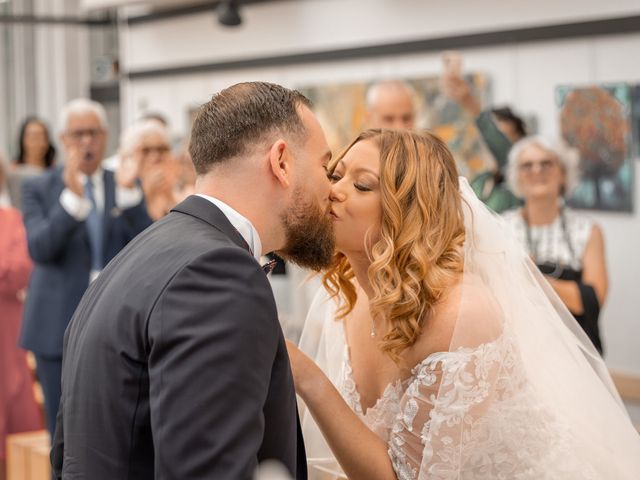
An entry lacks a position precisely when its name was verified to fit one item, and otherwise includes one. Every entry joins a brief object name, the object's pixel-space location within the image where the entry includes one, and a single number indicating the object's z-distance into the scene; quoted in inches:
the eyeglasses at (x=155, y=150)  177.6
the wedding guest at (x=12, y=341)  191.5
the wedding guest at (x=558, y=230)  159.3
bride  86.6
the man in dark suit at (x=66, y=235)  167.5
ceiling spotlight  290.7
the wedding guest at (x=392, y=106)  173.8
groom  58.3
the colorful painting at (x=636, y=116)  207.8
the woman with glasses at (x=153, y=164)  176.4
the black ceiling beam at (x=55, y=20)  386.3
